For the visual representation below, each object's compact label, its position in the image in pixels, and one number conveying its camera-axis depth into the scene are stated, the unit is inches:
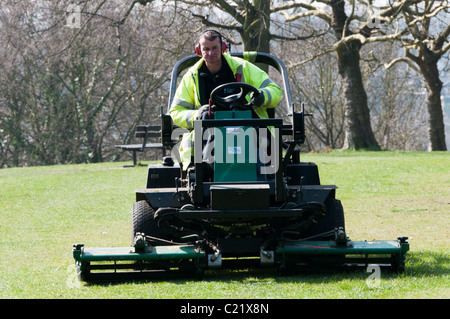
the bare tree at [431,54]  2058.3
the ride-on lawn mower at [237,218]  533.0
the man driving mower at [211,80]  612.4
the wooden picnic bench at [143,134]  1568.7
